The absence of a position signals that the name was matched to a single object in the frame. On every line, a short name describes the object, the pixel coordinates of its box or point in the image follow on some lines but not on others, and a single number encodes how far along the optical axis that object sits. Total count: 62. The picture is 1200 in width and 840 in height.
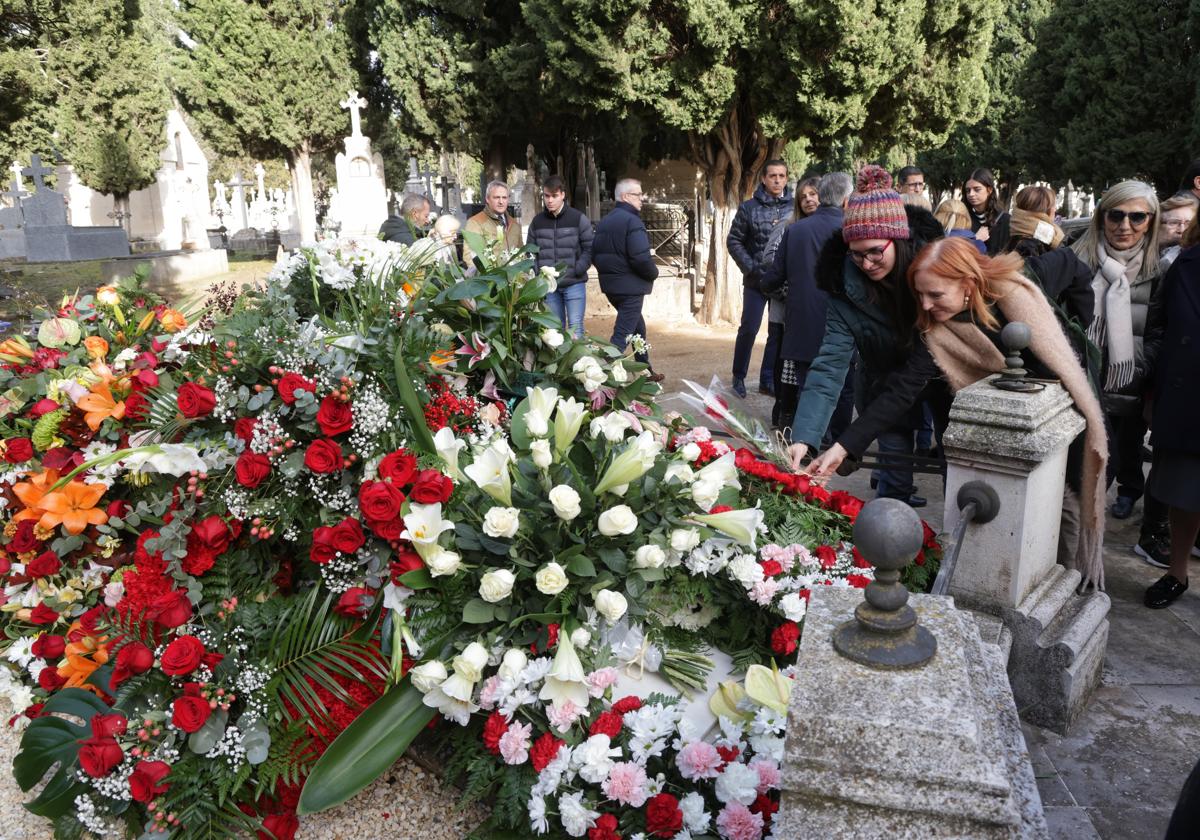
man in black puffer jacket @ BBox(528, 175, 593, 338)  8.28
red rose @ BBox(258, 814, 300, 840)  2.37
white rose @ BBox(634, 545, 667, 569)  2.41
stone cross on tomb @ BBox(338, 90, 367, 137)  20.81
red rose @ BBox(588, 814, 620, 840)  2.12
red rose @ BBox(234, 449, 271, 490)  2.50
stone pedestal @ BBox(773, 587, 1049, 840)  1.25
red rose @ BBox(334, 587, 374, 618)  2.50
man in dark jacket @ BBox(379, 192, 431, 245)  7.20
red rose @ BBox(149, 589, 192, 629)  2.42
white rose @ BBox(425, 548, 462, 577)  2.33
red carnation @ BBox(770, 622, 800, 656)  2.55
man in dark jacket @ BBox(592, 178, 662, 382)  7.99
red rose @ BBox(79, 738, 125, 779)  2.25
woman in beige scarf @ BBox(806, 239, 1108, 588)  2.92
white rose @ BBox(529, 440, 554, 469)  2.43
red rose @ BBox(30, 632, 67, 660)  2.73
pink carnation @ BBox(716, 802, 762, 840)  2.06
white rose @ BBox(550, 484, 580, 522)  2.30
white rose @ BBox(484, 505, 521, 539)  2.30
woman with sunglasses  4.25
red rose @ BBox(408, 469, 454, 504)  2.40
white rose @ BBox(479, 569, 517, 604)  2.29
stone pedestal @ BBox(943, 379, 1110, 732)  2.65
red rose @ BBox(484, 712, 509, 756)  2.31
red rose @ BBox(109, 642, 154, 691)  2.37
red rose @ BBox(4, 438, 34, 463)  3.24
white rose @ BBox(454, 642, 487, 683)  2.29
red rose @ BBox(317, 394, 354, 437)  2.57
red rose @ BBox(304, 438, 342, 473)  2.48
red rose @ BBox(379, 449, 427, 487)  2.45
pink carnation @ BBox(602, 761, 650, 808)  2.16
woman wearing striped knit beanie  3.07
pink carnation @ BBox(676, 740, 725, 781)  2.17
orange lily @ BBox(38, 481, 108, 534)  2.87
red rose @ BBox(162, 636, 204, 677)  2.31
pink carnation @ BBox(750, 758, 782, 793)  2.11
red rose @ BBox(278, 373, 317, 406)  2.62
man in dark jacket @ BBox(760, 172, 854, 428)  6.05
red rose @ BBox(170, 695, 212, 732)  2.28
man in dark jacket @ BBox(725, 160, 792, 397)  7.41
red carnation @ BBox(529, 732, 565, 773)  2.26
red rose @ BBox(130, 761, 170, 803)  2.26
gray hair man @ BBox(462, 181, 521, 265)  7.45
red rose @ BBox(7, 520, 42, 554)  2.99
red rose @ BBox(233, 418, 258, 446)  2.64
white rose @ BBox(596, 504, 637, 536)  2.32
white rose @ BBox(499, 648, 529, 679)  2.34
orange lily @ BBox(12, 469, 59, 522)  3.02
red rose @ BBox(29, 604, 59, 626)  2.96
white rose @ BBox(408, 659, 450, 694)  2.30
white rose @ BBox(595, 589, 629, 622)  2.33
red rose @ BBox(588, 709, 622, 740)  2.30
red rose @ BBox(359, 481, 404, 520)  2.36
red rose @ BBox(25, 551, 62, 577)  2.91
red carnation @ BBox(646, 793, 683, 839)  2.11
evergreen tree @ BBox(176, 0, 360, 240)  24.25
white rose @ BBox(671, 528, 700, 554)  2.49
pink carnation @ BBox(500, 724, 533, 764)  2.27
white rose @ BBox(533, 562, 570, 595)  2.29
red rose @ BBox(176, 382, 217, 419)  2.71
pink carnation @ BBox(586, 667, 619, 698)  2.38
